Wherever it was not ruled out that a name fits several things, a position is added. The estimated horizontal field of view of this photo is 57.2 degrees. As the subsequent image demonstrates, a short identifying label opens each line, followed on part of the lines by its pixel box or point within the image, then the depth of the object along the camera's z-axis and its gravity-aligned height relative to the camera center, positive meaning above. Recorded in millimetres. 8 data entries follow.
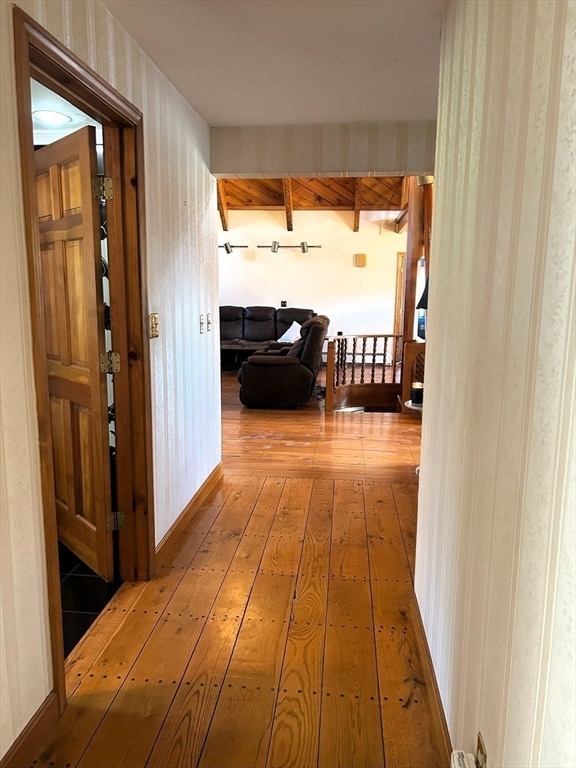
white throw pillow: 10273 -744
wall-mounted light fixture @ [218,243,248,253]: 10484 +946
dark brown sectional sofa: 10062 -514
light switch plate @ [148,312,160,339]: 2412 -146
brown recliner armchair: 6184 -928
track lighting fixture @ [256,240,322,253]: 10274 +963
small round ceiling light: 2643 +895
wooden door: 2256 -198
